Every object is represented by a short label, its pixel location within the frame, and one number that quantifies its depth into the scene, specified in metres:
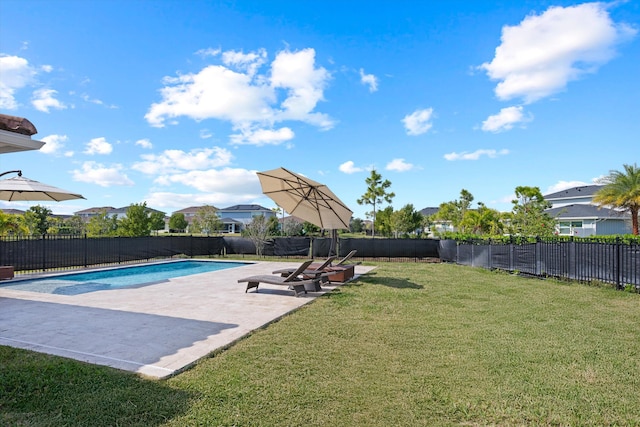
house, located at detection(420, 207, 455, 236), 53.75
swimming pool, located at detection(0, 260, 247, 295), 10.35
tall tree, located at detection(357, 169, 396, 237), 43.69
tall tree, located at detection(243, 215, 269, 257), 21.97
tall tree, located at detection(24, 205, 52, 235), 30.95
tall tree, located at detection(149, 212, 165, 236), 47.39
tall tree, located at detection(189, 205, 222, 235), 53.91
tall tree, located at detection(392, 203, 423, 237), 38.06
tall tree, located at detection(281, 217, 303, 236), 43.25
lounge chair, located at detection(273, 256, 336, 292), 9.91
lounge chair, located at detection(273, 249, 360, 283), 10.36
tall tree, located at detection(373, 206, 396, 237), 40.70
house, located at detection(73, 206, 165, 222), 84.72
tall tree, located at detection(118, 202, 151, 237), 26.53
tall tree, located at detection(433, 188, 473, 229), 47.96
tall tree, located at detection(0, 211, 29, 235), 18.69
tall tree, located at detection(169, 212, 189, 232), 67.38
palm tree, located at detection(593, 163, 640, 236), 24.28
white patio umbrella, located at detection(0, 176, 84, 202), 10.20
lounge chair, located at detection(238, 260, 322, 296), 9.02
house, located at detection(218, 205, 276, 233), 81.69
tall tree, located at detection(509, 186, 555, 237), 19.12
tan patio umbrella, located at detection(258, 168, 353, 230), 11.21
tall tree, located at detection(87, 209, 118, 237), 33.31
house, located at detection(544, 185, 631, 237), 35.78
